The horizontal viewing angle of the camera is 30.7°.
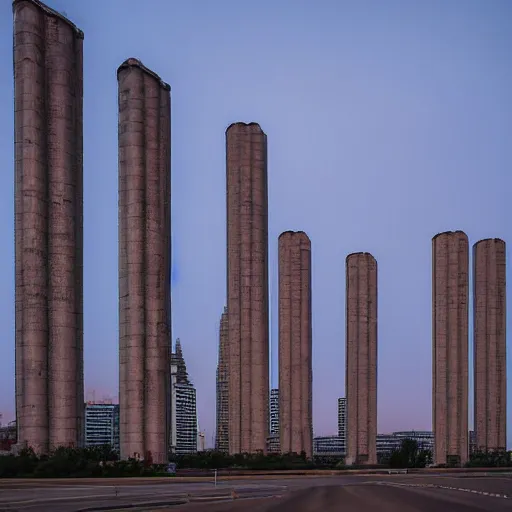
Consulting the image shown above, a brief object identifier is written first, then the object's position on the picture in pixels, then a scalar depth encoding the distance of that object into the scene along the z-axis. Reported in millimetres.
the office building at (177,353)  188825
